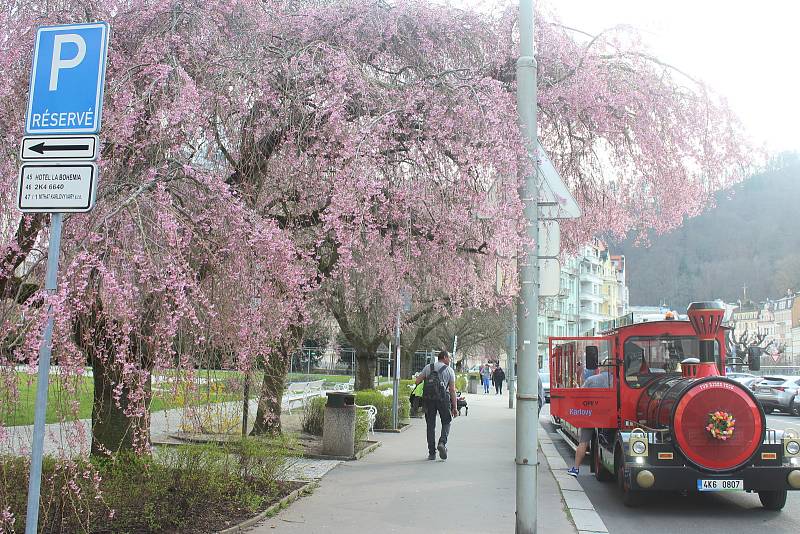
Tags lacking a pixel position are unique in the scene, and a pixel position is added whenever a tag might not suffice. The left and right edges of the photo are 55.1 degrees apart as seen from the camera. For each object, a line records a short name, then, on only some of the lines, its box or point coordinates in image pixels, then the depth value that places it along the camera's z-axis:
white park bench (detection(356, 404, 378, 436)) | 16.12
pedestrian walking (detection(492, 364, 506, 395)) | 47.91
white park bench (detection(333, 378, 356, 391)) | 29.91
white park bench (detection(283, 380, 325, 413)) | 20.46
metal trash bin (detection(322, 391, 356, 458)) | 13.02
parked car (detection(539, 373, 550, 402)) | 29.33
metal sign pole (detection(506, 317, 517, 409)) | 30.81
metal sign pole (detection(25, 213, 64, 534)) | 4.12
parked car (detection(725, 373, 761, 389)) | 32.47
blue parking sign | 4.63
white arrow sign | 4.51
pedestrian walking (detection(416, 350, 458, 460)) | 13.46
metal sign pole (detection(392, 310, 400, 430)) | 18.28
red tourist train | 9.08
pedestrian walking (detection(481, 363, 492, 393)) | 51.38
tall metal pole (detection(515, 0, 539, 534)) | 6.87
